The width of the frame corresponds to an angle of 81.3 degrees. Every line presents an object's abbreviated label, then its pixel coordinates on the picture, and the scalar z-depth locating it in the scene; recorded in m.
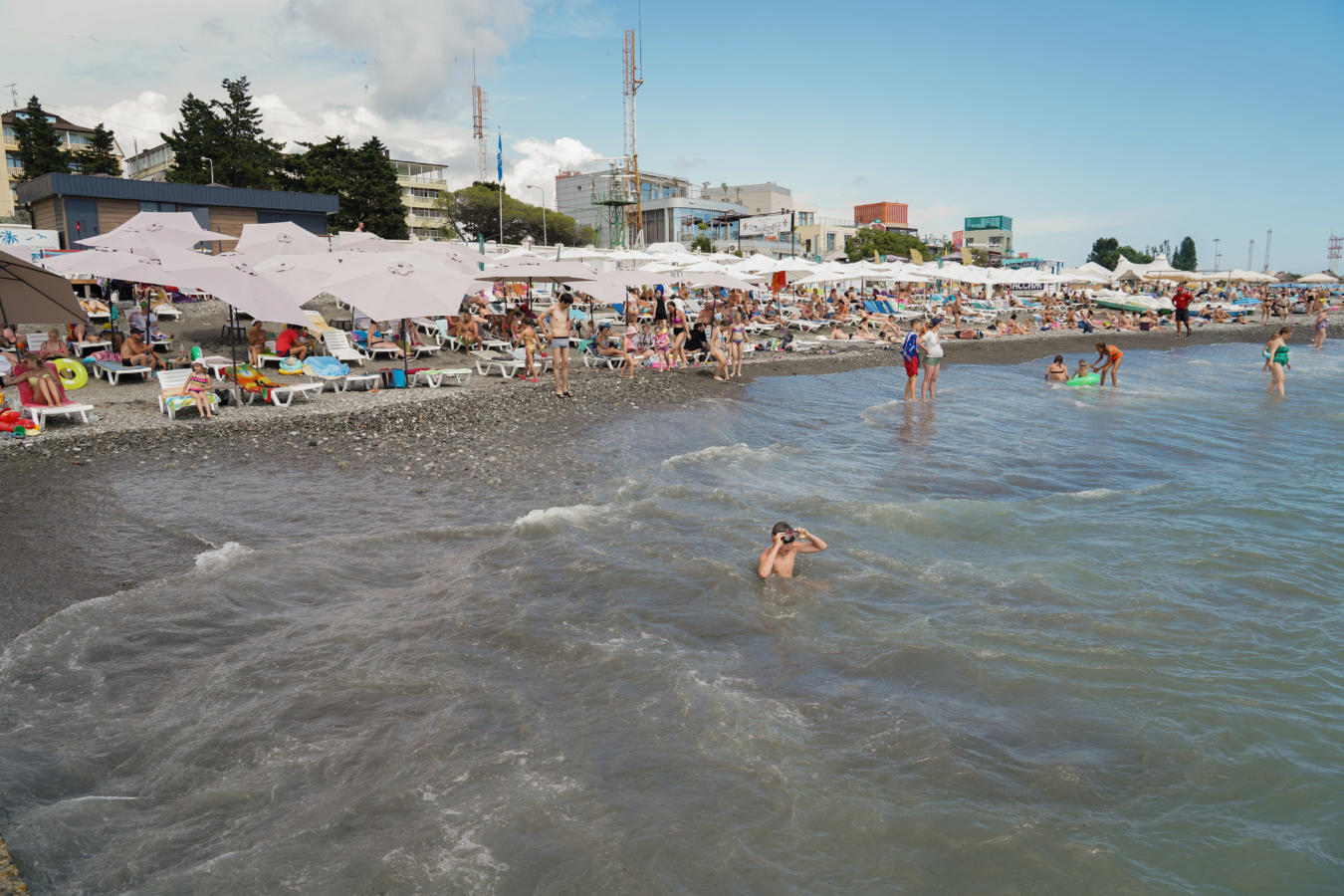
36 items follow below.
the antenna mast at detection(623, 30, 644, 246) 80.50
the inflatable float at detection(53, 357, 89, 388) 13.43
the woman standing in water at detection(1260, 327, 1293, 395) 19.41
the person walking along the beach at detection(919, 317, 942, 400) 16.78
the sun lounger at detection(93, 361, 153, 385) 13.90
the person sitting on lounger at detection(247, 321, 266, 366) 15.62
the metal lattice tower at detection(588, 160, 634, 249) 98.19
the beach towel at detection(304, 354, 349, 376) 14.20
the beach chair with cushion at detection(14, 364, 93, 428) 10.28
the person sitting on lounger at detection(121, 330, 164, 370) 14.56
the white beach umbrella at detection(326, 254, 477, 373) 12.38
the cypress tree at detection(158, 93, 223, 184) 48.84
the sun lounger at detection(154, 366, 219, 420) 11.59
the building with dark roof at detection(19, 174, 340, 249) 28.28
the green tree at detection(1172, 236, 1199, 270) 172.75
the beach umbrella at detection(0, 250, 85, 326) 9.83
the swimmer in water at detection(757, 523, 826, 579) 7.06
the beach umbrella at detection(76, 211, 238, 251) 16.14
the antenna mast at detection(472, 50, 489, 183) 82.88
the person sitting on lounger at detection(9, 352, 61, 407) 10.54
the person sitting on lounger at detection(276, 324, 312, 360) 16.19
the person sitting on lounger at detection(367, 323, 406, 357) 17.62
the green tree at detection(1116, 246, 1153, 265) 142.07
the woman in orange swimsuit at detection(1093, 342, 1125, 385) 19.52
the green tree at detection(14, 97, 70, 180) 46.62
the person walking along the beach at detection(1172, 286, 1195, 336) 36.31
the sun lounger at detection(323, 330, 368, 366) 16.44
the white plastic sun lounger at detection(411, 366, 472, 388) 15.48
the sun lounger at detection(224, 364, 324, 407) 12.82
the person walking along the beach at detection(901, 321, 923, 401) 16.59
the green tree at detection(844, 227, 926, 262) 100.25
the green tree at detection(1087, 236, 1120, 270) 141.38
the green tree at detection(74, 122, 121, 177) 47.91
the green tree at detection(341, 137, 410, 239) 47.12
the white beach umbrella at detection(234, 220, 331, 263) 17.75
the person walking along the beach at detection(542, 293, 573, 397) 14.52
